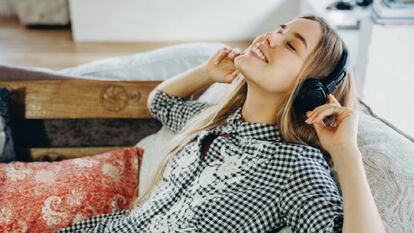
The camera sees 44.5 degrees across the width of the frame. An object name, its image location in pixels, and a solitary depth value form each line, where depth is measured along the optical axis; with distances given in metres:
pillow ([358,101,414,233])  0.94
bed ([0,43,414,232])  1.63
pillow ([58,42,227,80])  1.79
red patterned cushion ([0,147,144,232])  1.31
